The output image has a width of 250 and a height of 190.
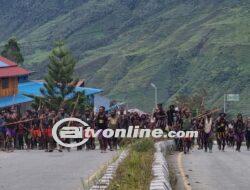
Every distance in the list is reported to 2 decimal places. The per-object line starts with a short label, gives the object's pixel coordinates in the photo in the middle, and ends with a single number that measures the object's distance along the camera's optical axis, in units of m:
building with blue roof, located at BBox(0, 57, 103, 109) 62.41
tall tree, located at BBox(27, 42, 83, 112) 77.25
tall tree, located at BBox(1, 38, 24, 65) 105.12
